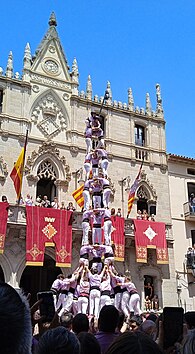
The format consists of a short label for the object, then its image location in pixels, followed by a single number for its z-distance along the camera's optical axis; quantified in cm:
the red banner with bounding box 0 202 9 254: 1958
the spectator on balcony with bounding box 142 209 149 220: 2434
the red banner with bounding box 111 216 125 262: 2238
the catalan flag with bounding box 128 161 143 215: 2260
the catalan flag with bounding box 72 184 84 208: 2138
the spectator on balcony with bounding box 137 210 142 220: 2423
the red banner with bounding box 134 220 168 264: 2316
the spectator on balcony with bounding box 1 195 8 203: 2055
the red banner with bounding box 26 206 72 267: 2033
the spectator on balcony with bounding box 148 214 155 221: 2468
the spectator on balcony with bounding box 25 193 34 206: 2128
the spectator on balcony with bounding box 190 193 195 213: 2656
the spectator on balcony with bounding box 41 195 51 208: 2201
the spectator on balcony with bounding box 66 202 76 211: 2214
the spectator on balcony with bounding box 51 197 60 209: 2200
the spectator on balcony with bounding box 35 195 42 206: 2199
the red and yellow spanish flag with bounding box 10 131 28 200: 2012
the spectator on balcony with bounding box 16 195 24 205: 2094
